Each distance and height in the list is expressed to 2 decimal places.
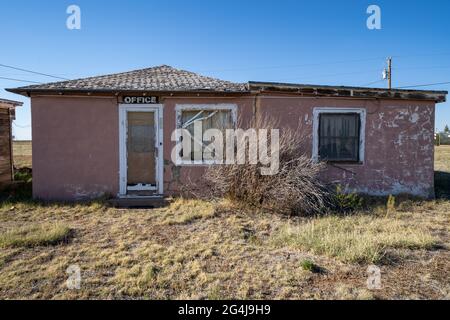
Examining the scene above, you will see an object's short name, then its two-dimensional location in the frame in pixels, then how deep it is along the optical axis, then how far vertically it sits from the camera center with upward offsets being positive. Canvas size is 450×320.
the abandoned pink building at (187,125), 7.39 +0.53
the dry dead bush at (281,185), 6.20 -0.77
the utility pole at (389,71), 22.72 +6.18
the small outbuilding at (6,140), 8.71 +0.24
